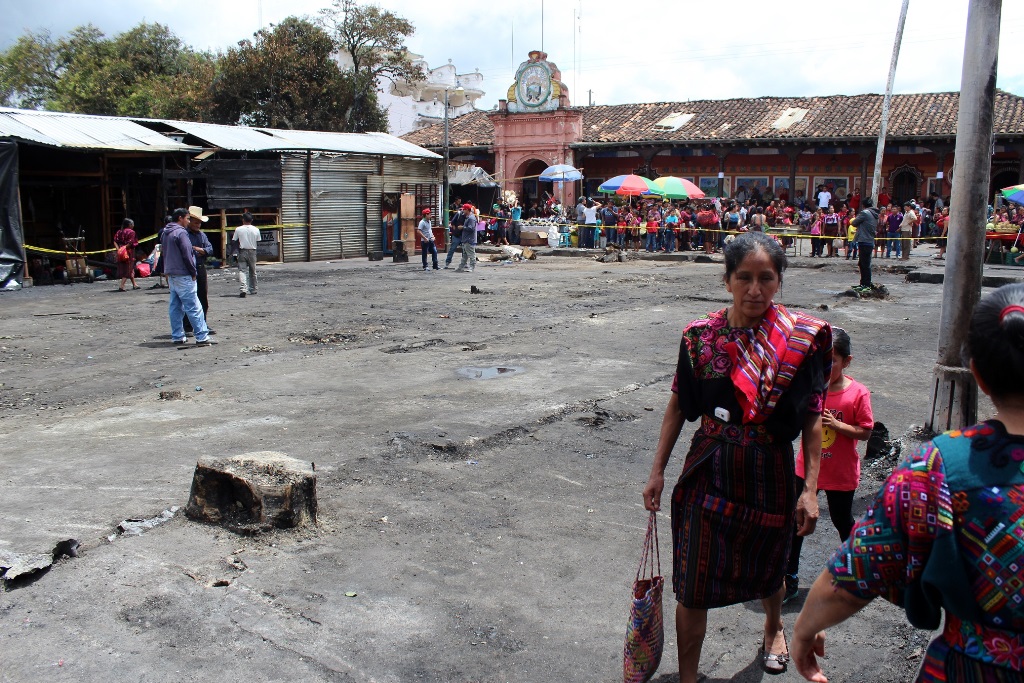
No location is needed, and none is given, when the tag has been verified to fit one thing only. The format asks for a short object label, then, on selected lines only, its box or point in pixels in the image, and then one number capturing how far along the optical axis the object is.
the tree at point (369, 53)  36.75
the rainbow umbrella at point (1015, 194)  20.09
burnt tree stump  4.78
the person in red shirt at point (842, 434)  4.09
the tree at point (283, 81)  35.47
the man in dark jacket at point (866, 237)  16.14
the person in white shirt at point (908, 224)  26.56
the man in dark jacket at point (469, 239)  21.39
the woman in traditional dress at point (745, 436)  2.91
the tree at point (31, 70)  45.69
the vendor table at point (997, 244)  22.47
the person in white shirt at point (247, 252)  15.86
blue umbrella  32.20
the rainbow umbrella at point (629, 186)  26.86
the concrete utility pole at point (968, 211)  5.99
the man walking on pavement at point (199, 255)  11.56
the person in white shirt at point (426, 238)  21.82
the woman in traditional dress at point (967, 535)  1.76
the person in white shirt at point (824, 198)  32.16
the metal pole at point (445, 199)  29.96
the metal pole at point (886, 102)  24.61
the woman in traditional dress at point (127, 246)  17.14
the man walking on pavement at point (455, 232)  22.56
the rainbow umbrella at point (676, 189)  26.58
